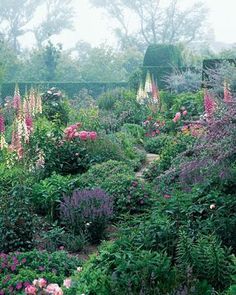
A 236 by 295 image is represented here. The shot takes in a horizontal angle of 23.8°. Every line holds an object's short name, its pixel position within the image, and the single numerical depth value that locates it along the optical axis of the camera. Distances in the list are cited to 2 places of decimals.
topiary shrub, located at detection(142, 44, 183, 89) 23.50
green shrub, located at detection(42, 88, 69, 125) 12.62
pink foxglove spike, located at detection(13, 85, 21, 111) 9.72
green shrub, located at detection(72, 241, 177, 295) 3.25
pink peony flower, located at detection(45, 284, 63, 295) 3.56
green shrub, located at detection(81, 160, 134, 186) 7.14
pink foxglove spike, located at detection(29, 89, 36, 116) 10.74
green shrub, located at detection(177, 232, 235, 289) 3.51
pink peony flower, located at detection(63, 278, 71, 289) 3.71
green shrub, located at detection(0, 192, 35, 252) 5.36
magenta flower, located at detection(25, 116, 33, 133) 8.12
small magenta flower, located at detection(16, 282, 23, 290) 3.91
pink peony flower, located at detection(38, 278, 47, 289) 3.71
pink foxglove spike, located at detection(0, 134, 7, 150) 7.94
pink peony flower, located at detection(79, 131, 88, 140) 8.90
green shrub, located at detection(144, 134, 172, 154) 11.15
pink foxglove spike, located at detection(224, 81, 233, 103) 9.90
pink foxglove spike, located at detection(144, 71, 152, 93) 15.38
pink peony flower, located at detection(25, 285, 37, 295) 3.59
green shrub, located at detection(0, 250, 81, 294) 4.09
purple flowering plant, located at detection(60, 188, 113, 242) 5.86
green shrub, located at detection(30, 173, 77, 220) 6.63
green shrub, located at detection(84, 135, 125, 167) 8.70
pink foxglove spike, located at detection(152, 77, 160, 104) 14.62
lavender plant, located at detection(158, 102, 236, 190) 4.54
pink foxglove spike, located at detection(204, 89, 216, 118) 8.89
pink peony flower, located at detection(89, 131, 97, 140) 8.93
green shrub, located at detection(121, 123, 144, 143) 12.01
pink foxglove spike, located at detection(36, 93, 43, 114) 11.05
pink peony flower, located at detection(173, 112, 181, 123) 11.50
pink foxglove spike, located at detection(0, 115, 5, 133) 8.19
